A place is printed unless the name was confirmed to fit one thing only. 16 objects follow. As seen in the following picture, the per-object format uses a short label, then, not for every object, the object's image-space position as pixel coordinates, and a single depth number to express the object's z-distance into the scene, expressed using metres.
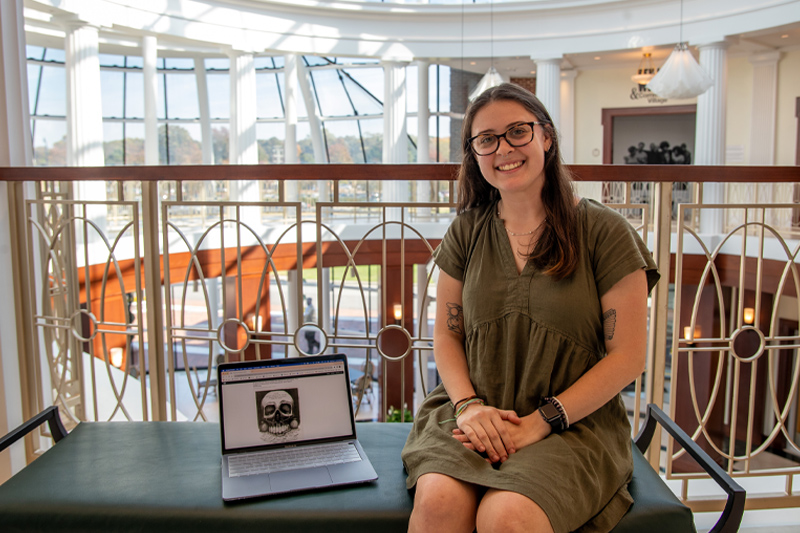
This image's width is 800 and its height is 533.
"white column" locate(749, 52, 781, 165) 10.29
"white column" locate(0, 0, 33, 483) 2.31
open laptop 1.60
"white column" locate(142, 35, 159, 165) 8.53
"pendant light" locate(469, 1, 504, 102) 6.97
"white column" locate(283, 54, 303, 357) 10.37
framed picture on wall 12.20
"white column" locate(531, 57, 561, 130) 9.85
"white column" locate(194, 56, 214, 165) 12.17
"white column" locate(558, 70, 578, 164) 12.13
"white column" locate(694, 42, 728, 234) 8.70
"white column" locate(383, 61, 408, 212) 10.23
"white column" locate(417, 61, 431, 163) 11.51
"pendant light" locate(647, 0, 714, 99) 5.95
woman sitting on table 1.27
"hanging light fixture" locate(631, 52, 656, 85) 8.94
